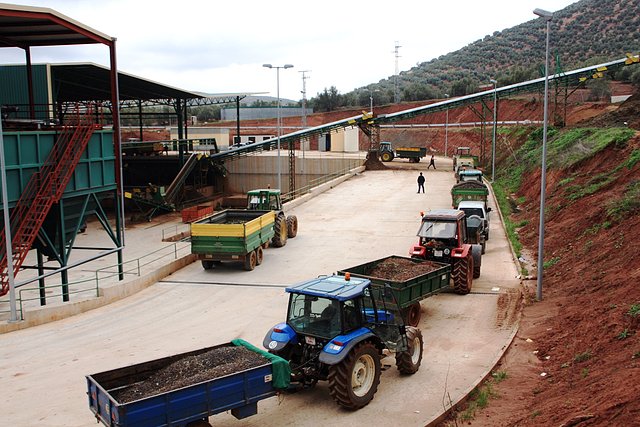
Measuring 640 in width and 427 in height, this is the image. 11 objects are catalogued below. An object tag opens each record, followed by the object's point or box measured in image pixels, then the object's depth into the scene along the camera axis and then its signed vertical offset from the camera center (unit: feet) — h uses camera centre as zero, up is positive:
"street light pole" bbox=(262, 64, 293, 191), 112.54 +13.96
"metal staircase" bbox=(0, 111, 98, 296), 55.42 -4.23
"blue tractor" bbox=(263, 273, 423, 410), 32.81 -10.95
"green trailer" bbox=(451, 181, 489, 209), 102.01 -8.88
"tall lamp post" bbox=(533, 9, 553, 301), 54.34 -6.25
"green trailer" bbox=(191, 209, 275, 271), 70.18 -11.37
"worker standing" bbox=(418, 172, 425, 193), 135.23 -8.85
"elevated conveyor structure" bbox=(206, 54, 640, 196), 175.83 +9.24
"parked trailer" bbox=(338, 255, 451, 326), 45.55 -11.26
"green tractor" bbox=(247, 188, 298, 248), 86.48 -8.65
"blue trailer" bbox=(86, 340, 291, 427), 26.30 -11.55
